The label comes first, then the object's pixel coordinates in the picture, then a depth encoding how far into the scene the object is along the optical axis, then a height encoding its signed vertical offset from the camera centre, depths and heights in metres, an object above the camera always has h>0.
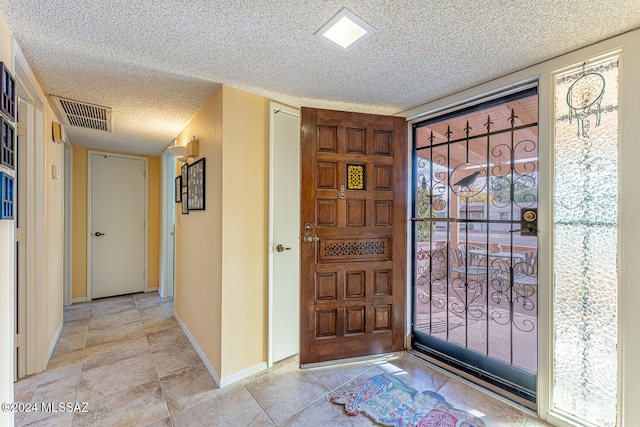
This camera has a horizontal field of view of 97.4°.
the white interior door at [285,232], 2.41 -0.18
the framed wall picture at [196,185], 2.50 +0.25
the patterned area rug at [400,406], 1.73 -1.29
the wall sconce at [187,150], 2.65 +0.61
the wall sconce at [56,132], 2.60 +0.73
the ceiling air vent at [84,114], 2.51 +0.95
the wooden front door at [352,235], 2.35 -0.20
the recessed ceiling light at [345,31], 1.38 +0.96
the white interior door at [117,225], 4.23 -0.22
